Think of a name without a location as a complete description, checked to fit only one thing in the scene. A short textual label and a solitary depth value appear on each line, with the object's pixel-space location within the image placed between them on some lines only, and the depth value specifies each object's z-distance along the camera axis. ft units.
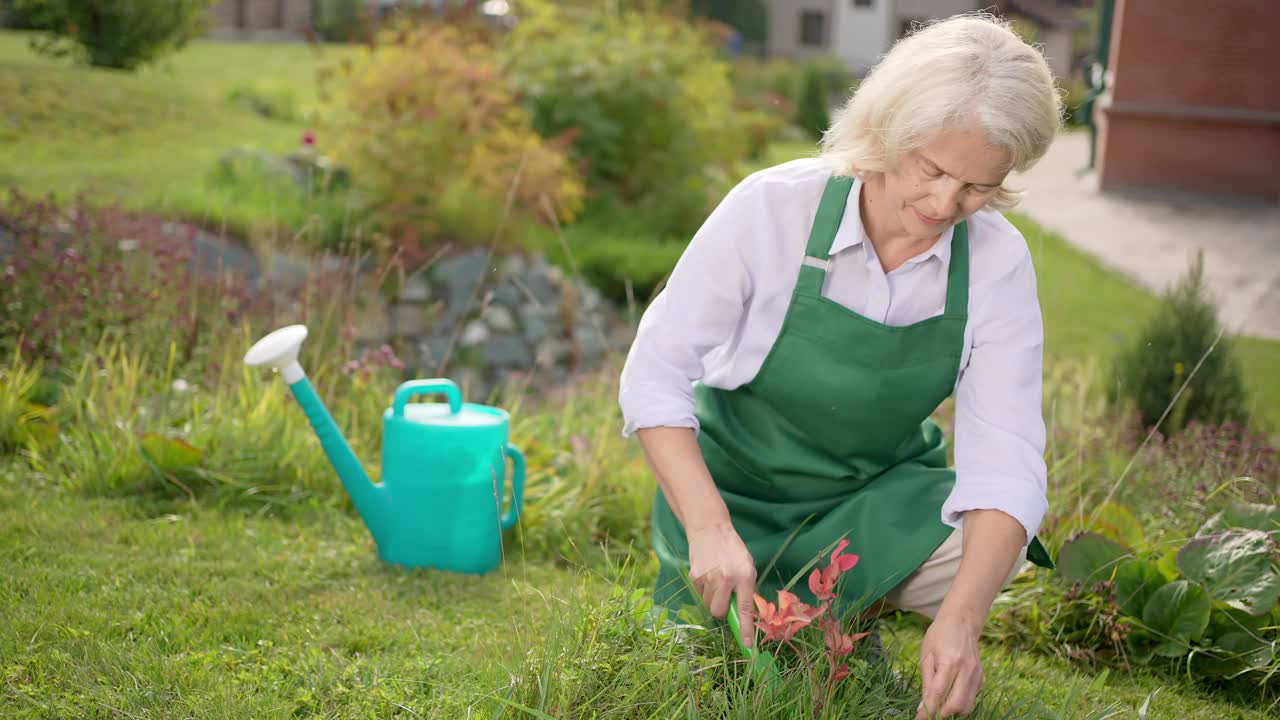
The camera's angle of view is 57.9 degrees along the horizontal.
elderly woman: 5.87
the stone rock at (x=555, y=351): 22.10
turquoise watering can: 8.85
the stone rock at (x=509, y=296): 23.32
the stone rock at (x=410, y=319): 21.62
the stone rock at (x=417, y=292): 22.29
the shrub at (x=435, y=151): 22.86
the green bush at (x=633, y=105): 27.61
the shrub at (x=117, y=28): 27.71
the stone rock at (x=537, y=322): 22.79
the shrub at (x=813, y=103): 56.70
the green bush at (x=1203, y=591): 7.75
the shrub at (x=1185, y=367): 12.62
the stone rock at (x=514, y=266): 23.25
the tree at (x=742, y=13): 94.84
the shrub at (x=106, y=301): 12.36
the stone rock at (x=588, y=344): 22.54
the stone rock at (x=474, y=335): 21.95
